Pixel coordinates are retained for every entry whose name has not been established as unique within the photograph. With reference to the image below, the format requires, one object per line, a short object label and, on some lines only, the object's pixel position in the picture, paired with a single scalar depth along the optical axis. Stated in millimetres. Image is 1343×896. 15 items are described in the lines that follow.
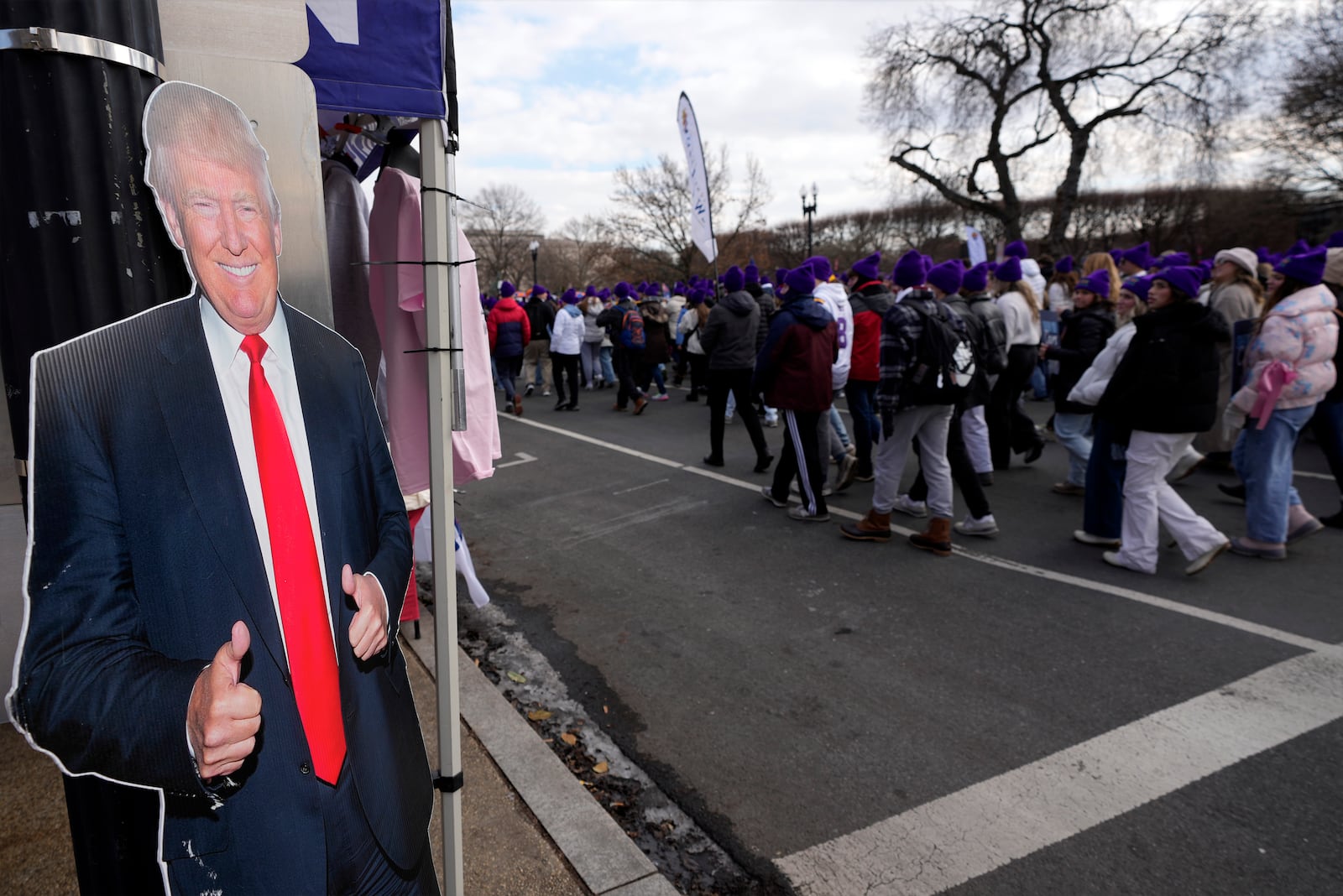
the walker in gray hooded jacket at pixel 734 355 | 8352
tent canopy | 1977
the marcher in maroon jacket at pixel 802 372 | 6504
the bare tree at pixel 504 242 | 51844
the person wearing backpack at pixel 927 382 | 5539
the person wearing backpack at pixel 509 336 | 12734
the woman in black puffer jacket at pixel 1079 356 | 6984
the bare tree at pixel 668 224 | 38969
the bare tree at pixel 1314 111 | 23391
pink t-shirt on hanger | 2947
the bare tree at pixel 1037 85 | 23406
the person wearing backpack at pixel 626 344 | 12625
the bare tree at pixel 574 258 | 55234
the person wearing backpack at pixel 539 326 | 14812
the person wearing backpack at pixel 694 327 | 12453
